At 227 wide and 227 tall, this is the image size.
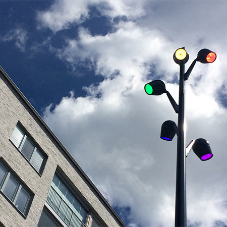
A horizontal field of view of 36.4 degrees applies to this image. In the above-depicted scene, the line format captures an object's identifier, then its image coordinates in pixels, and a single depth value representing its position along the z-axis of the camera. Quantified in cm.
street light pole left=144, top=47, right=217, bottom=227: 571
